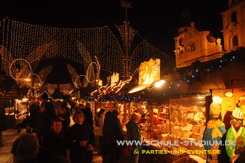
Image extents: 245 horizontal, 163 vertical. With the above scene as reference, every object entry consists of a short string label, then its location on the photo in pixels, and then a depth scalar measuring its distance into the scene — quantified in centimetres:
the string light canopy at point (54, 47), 962
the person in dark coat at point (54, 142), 321
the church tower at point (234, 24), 2547
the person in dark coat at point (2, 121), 774
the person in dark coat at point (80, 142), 354
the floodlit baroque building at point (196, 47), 2538
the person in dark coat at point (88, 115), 826
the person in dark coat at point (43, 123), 560
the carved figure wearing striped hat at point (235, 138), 369
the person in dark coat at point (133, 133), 464
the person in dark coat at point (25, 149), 199
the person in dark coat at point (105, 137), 486
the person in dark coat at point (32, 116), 802
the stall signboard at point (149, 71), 733
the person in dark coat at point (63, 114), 572
